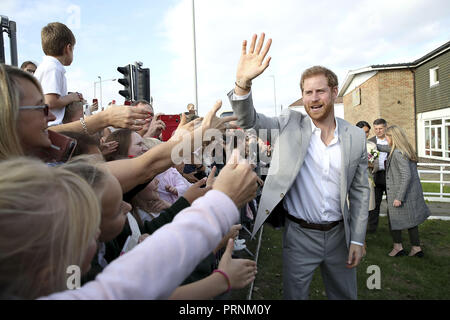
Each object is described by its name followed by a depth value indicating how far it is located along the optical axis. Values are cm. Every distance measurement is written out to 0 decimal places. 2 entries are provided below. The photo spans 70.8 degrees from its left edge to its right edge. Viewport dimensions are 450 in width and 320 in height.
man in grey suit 280
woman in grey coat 541
